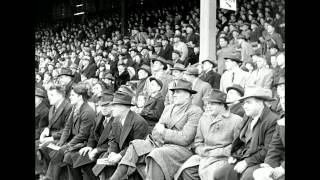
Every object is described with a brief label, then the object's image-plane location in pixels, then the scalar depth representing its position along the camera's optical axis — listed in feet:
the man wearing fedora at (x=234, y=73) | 27.61
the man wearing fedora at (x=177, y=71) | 30.40
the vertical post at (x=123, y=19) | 66.54
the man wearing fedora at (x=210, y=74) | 29.55
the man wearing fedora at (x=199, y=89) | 27.17
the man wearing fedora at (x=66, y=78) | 34.06
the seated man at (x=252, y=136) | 16.60
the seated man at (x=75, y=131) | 23.60
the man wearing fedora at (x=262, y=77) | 27.27
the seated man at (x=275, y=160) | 15.58
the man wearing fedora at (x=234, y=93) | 19.97
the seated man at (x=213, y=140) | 18.13
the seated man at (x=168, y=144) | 19.17
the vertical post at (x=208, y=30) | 33.65
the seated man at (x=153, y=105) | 24.77
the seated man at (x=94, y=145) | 22.44
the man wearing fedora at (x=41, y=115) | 27.25
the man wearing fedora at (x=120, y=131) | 21.03
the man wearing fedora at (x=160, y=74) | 29.01
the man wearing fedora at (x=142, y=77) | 32.09
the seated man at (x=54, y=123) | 25.50
